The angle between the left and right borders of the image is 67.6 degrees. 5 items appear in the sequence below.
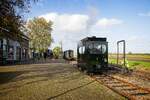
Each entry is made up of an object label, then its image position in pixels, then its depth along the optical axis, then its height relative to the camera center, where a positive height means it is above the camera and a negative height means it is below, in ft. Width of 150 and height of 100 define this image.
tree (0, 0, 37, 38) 28.63 +9.07
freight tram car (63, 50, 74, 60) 90.39 -2.59
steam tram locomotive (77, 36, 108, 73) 34.06 -0.77
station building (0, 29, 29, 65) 33.47 +1.40
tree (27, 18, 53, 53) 119.95 +19.87
